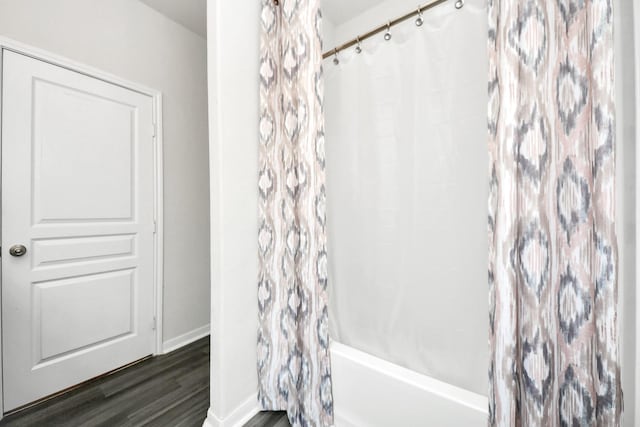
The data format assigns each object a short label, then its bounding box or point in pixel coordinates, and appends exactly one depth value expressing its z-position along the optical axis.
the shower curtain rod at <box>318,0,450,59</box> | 1.09
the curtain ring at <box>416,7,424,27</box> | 1.14
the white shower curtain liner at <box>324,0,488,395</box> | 1.06
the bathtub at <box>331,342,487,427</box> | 0.92
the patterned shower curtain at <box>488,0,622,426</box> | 0.65
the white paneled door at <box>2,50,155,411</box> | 1.39
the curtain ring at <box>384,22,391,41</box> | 1.26
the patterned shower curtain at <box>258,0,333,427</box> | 1.15
